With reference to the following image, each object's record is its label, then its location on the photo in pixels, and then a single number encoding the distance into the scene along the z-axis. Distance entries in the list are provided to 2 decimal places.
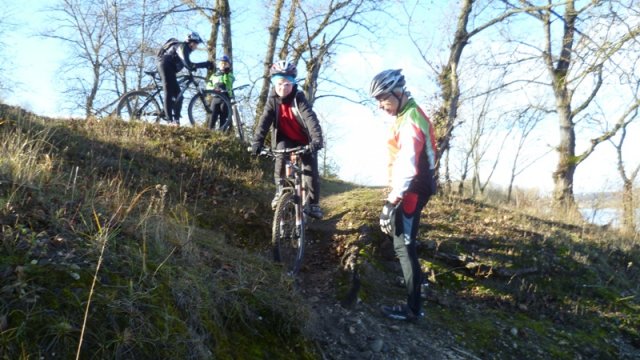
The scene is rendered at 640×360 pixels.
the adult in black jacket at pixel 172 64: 8.89
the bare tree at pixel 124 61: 21.44
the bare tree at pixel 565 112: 14.21
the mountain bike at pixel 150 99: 9.31
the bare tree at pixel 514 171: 39.31
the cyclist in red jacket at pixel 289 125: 5.44
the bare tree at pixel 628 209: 13.21
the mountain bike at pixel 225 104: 9.69
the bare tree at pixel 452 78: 11.30
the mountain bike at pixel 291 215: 5.30
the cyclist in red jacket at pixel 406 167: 4.21
